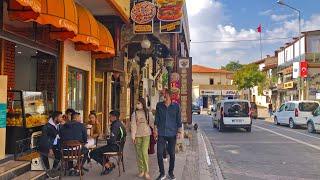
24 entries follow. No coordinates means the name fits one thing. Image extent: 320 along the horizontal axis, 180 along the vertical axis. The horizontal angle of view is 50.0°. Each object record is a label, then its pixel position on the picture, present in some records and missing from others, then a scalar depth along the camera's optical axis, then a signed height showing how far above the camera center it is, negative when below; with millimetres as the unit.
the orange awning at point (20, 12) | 6191 +1622
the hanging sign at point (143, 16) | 12197 +3022
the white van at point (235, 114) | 19206 -807
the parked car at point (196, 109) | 47543 -1263
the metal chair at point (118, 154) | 7488 -1162
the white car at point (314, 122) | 18030 -1257
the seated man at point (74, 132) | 7078 -643
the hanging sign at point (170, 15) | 11990 +3000
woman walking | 7309 -694
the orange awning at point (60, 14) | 6560 +1729
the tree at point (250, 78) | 50494 +3279
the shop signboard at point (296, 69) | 34599 +3041
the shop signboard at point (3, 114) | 6306 -231
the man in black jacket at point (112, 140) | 7499 -858
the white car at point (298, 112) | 21281 -806
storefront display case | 6877 -317
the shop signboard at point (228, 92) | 67187 +1403
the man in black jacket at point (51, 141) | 6980 -819
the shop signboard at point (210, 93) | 67570 +1348
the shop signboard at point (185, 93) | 14802 +309
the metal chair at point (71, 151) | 6940 -1015
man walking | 7292 -571
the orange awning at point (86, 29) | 8675 +1866
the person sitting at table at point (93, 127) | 8466 -652
